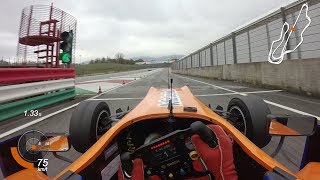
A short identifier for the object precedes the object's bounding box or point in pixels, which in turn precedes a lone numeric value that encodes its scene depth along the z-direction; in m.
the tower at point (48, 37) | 6.26
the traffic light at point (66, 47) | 6.48
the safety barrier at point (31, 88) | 4.09
